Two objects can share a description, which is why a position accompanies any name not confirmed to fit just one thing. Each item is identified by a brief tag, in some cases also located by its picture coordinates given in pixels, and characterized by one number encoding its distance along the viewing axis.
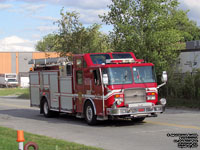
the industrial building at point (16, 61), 87.56
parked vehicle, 75.88
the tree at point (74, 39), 33.81
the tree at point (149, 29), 26.02
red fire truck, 14.98
